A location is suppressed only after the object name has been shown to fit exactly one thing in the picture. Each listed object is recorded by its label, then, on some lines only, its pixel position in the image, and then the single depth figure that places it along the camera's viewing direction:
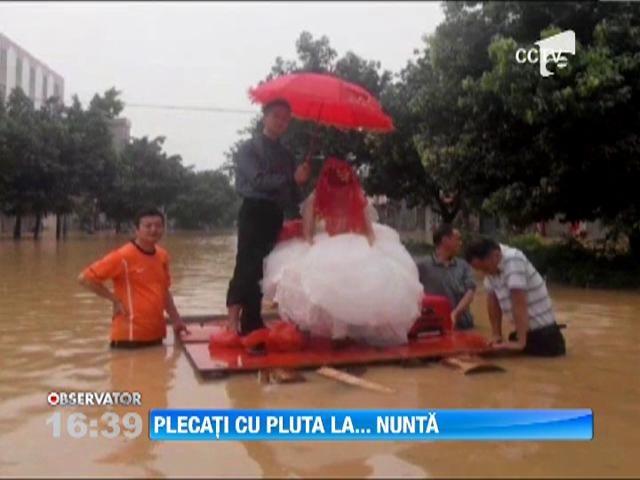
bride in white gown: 4.20
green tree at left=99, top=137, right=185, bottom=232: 34.12
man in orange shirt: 4.62
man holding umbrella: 4.66
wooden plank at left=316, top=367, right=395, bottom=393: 3.54
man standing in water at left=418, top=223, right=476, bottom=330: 5.59
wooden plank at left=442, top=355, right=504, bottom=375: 3.97
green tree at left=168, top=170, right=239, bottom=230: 51.03
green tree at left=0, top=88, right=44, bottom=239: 22.02
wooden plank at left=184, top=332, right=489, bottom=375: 3.91
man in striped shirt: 4.40
